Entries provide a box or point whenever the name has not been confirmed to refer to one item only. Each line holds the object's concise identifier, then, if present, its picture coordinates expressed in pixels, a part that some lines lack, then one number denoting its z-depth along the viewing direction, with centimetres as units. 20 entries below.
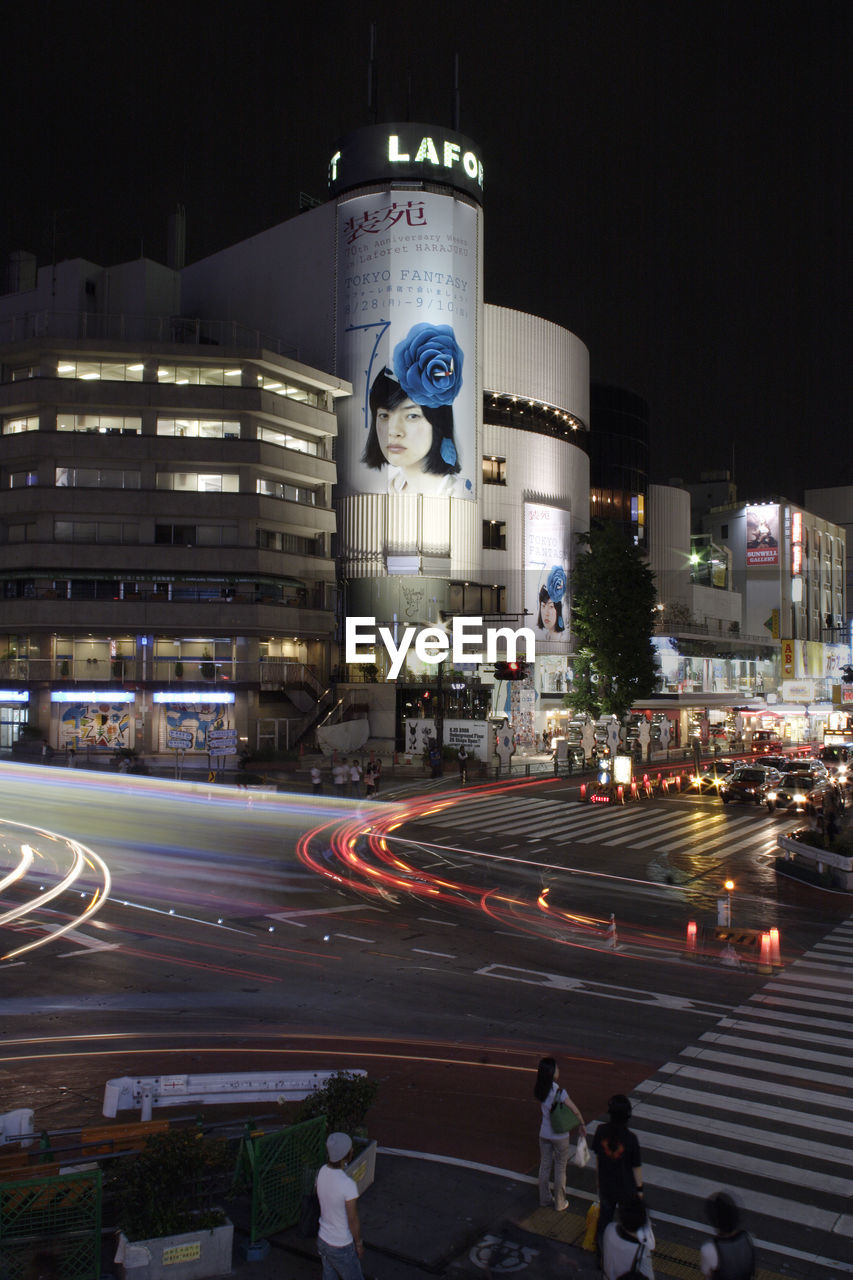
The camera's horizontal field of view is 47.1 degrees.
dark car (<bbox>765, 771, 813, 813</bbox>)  4125
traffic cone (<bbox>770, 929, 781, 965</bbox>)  1841
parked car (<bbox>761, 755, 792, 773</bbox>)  4906
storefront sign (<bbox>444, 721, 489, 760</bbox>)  5369
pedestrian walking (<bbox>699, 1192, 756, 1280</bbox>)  645
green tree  6850
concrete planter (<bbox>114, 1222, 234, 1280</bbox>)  774
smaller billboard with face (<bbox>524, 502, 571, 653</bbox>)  7969
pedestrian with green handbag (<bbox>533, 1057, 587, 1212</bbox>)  897
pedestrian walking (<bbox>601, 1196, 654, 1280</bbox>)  695
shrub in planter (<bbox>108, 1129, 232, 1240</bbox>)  793
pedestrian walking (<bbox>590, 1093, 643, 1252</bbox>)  784
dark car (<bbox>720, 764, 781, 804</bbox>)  4338
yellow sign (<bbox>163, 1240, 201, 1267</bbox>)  777
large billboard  6906
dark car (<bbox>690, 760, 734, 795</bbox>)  4710
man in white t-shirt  735
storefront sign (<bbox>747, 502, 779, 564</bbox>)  11606
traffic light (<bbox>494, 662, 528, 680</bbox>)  5366
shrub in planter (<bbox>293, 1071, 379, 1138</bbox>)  934
